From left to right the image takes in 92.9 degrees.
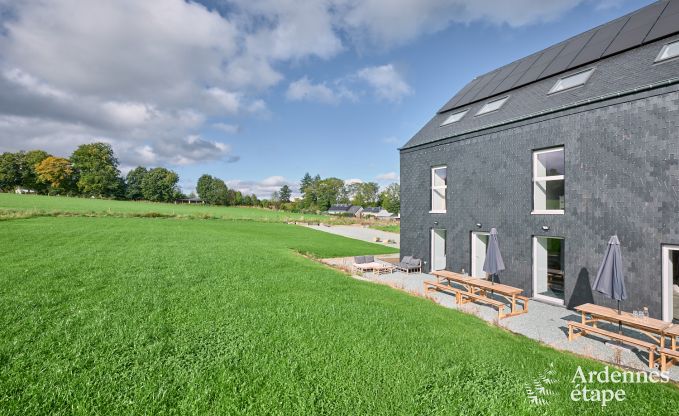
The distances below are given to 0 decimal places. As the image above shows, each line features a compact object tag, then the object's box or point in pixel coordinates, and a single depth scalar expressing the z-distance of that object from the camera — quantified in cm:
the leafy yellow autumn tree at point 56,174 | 7762
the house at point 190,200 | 10858
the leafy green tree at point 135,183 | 8888
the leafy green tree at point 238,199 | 11456
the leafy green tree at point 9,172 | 7569
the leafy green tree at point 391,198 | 9575
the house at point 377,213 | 9288
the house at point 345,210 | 10275
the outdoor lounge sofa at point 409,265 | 1567
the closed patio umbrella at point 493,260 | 1048
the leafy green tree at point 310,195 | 11412
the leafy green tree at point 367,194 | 12169
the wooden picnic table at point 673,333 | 598
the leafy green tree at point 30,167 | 7925
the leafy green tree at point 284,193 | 12888
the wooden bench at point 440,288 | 1032
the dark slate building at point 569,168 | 823
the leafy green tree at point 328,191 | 11444
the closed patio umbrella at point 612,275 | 741
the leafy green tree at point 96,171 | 7914
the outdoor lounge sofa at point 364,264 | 1562
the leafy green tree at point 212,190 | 11206
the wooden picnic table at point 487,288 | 930
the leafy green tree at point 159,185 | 9075
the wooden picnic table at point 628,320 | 631
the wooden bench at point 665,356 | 573
